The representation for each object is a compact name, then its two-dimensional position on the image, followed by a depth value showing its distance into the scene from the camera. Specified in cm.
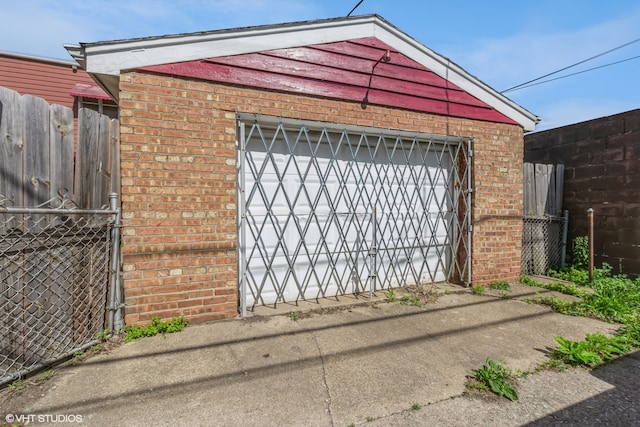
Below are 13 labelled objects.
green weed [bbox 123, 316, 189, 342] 313
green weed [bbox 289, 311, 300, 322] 369
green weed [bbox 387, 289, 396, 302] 438
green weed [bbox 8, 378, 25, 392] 231
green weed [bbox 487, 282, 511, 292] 498
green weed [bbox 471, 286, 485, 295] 476
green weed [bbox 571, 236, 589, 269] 588
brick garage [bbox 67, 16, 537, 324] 322
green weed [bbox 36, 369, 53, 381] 246
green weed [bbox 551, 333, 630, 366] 287
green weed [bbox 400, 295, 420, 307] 426
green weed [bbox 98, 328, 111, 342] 301
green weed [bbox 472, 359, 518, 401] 238
